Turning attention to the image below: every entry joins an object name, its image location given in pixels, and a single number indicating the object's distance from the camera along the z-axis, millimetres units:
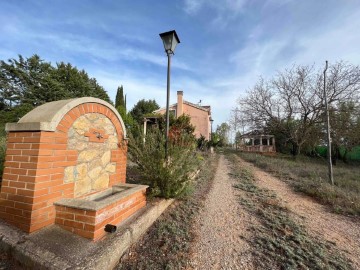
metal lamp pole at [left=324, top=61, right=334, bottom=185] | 7066
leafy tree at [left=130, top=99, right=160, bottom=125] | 37938
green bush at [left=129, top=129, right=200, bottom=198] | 3846
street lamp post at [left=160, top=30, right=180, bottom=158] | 4539
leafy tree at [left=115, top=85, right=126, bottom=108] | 30378
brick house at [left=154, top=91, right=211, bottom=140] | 22750
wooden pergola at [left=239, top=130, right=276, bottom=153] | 26500
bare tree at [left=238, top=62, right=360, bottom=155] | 14906
